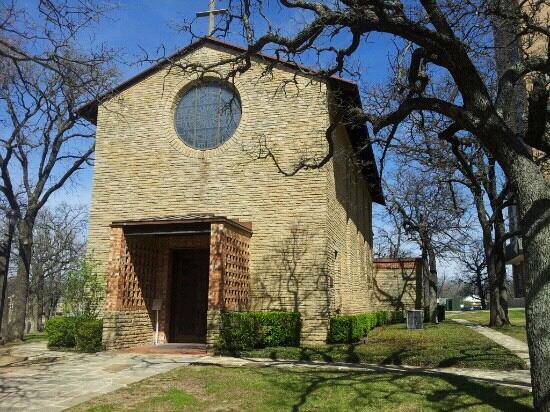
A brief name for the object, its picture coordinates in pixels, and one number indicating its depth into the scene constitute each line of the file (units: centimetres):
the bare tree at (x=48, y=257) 3659
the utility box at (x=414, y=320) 2044
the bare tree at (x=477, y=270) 6006
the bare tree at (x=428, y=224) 2733
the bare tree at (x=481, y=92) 649
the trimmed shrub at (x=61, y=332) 1395
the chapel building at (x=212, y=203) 1381
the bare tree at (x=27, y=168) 1766
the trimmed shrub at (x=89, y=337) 1331
